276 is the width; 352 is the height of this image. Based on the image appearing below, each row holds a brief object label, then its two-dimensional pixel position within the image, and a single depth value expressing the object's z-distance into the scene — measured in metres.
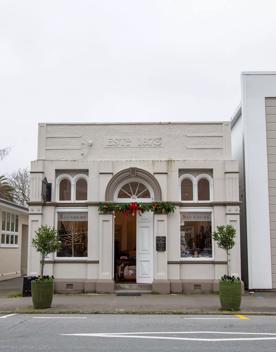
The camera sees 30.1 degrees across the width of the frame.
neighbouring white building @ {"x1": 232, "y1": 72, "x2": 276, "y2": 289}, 17.92
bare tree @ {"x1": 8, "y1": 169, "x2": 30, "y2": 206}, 46.50
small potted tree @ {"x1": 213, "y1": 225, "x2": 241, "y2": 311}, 13.47
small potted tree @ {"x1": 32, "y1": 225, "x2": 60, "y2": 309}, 13.77
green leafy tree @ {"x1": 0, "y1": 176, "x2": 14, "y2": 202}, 35.50
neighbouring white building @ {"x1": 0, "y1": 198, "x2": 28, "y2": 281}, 24.45
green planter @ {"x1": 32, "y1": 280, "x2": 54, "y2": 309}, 13.75
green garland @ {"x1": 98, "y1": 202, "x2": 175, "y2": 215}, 17.53
